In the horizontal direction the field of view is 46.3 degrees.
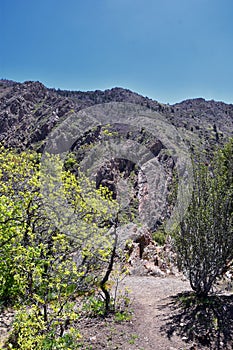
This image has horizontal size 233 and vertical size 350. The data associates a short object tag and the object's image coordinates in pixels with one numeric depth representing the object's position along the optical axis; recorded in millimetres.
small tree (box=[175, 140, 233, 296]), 7289
